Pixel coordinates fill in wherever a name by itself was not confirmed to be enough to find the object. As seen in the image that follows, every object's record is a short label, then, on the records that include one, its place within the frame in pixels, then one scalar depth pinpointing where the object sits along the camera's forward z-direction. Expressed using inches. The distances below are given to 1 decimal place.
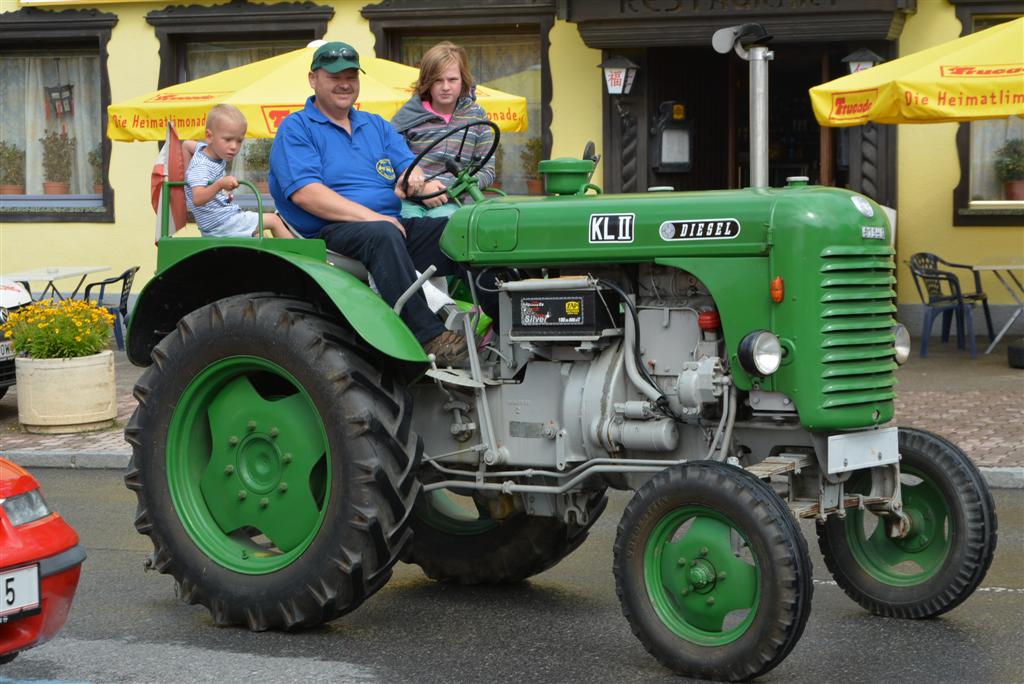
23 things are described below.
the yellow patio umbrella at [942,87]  499.8
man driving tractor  247.4
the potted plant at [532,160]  721.5
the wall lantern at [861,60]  639.8
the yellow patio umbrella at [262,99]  526.3
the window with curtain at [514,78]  717.9
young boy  303.6
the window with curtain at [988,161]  651.5
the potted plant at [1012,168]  660.7
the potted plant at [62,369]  464.8
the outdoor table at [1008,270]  594.9
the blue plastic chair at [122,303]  674.2
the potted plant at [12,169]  797.2
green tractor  215.5
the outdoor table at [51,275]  663.8
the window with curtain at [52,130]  786.2
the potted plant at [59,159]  791.7
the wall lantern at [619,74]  671.1
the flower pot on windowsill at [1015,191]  660.1
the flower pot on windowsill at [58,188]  788.6
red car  191.6
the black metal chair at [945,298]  603.5
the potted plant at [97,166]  783.7
